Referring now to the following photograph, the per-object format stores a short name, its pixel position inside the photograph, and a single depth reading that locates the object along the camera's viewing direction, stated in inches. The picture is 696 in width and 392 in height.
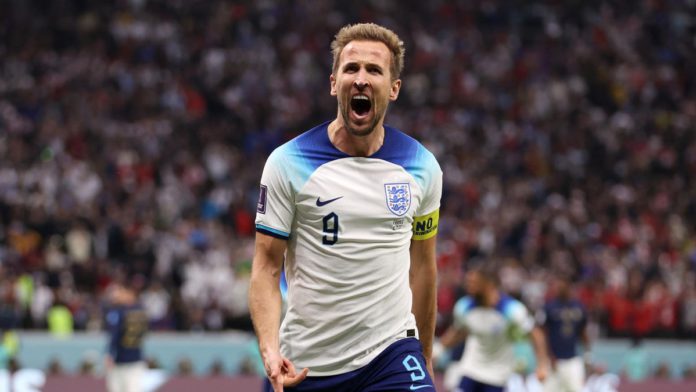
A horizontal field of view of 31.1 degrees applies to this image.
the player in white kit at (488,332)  496.7
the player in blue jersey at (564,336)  612.4
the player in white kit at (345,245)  195.5
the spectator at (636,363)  789.2
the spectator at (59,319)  724.7
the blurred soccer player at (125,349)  608.1
